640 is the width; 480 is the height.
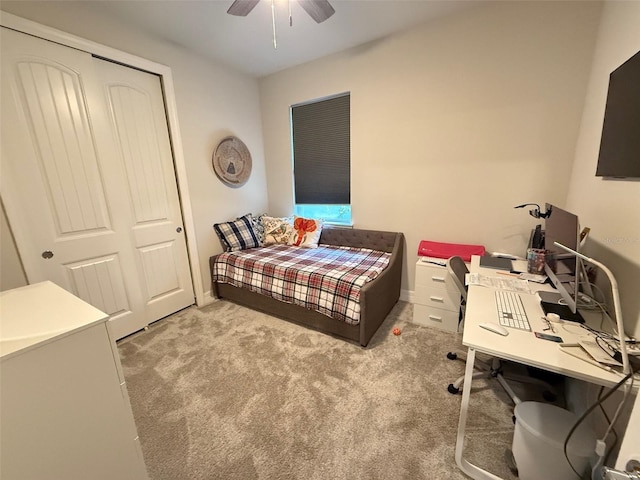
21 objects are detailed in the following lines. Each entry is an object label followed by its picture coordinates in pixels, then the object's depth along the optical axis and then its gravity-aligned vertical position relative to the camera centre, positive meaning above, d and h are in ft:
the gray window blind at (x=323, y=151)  10.14 +1.37
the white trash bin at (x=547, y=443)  3.29 -3.52
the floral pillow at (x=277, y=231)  11.06 -1.94
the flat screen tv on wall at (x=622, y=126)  3.77 +0.72
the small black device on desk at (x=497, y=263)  6.43 -2.24
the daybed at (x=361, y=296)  7.04 -3.71
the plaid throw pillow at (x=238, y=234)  10.14 -1.86
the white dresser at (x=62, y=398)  2.65 -2.28
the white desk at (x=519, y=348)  3.03 -2.29
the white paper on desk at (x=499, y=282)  5.29 -2.27
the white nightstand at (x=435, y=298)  7.57 -3.56
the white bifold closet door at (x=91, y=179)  5.82 +0.40
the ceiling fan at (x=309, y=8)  5.53 +3.91
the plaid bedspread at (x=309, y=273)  7.18 -2.74
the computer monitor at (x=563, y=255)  4.00 -1.52
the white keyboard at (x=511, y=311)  4.01 -2.28
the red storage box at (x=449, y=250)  7.89 -2.25
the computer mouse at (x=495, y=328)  3.76 -2.25
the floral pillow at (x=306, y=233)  10.76 -2.03
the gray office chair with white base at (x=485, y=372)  5.25 -4.18
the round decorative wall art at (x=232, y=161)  9.95 +1.06
